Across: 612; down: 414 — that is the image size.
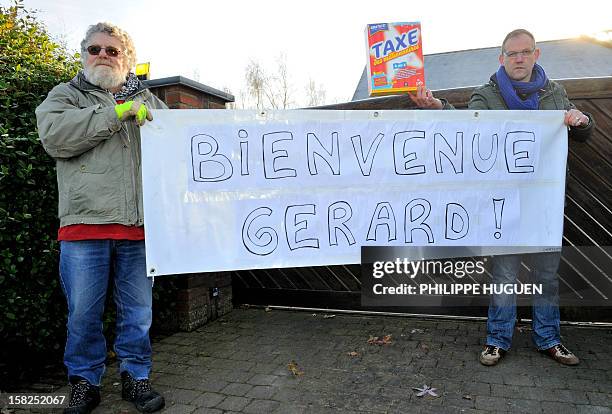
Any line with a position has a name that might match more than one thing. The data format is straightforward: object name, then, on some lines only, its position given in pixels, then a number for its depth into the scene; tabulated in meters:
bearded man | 2.59
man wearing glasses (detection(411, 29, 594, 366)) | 3.27
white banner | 3.07
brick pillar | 4.27
